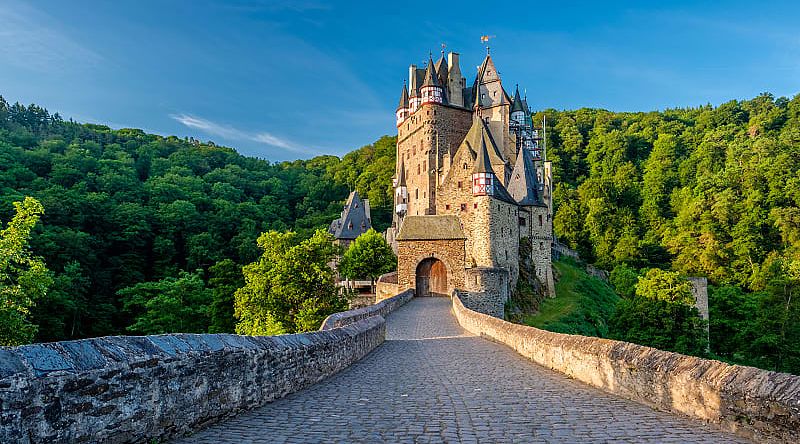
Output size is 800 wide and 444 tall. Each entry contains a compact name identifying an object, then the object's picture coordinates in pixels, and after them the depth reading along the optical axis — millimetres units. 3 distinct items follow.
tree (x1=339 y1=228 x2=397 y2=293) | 45469
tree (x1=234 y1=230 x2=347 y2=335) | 27891
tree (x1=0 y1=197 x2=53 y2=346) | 18500
